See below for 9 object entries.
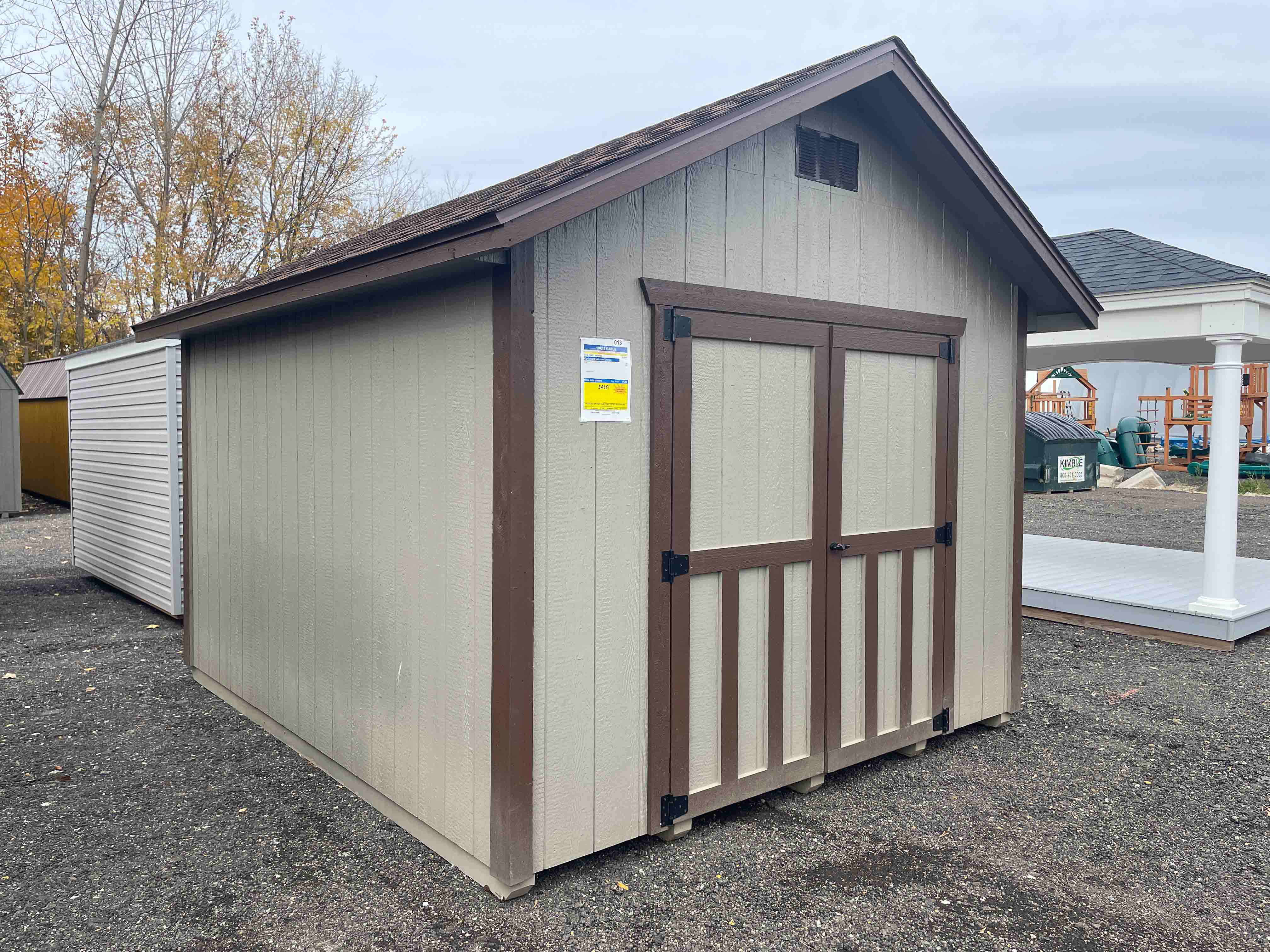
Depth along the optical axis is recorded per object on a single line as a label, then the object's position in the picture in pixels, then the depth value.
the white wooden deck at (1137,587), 6.61
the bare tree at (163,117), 17.80
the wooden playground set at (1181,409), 21.27
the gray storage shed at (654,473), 3.08
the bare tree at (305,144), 18.92
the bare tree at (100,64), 17.16
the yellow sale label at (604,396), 3.16
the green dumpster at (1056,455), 15.16
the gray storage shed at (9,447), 14.08
